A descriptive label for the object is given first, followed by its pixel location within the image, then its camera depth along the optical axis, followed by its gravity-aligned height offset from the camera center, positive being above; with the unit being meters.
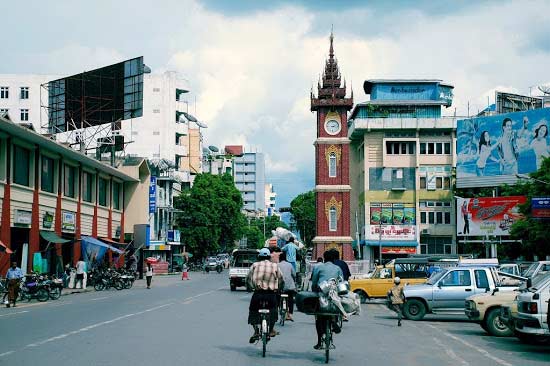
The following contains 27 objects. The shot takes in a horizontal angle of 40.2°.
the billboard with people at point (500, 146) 53.97 +6.72
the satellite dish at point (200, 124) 110.95 +16.85
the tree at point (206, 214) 86.19 +2.62
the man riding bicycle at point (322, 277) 12.32 -0.68
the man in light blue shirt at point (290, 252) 23.88 -0.49
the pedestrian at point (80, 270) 39.53 -1.75
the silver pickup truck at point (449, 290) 21.83 -1.56
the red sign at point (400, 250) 72.81 -1.27
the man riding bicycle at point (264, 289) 12.74 -0.89
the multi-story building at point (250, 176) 194.88 +15.77
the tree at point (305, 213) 126.44 +4.00
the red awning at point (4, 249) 30.77 -0.51
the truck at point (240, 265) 37.00 -1.42
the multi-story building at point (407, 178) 73.50 +5.85
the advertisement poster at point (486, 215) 50.28 +1.47
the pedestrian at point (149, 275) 42.09 -2.14
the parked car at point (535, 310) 14.35 -1.42
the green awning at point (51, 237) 39.82 -0.02
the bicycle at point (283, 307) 18.64 -1.77
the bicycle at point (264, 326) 12.44 -1.48
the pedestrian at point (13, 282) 26.52 -1.61
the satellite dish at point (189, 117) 92.93 +15.72
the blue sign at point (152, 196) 65.12 +3.54
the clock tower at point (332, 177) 77.94 +6.28
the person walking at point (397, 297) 20.42 -1.64
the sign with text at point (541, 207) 40.53 +1.62
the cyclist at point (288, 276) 17.84 -0.93
